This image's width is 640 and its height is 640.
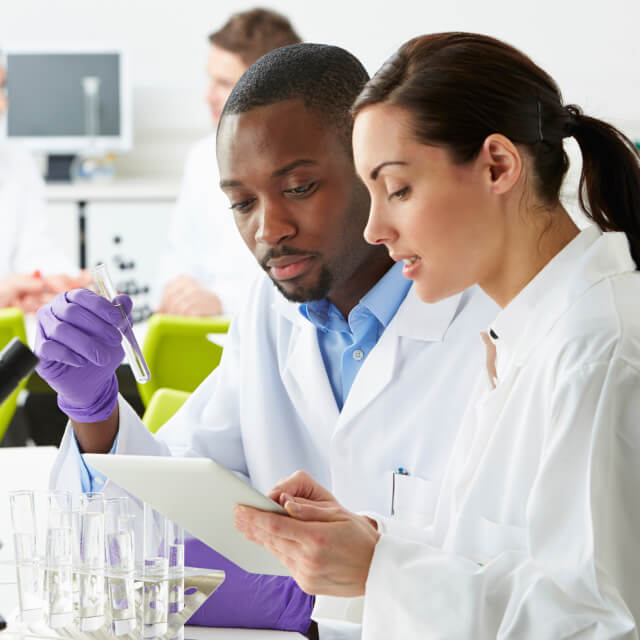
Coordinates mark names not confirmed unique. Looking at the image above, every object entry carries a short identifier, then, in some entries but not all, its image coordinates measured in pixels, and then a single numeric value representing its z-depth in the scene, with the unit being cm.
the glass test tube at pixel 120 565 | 166
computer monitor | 548
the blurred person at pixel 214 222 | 340
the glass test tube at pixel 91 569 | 166
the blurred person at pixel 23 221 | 411
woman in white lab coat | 161
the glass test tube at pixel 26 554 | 168
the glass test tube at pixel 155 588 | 165
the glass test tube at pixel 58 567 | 166
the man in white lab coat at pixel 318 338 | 189
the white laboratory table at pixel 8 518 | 171
